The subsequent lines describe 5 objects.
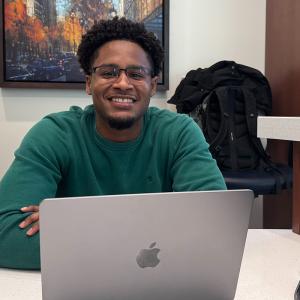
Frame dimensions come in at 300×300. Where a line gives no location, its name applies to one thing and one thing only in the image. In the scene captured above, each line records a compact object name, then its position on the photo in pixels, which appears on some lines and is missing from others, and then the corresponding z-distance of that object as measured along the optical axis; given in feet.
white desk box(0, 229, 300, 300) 2.30
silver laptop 1.75
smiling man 3.71
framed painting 7.42
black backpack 6.97
